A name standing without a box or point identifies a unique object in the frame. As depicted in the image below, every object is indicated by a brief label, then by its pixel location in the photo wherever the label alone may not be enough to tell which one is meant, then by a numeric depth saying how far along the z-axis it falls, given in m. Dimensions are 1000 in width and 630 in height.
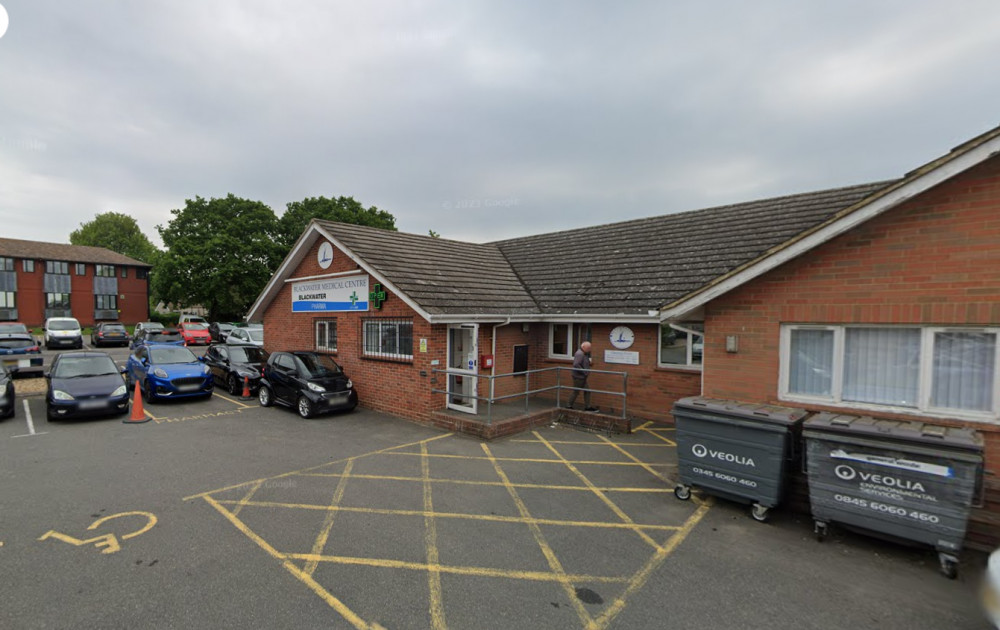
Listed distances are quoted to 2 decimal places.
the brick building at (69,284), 38.06
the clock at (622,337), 10.70
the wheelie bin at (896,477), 4.13
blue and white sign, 11.56
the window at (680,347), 9.75
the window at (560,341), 12.00
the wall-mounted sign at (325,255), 12.38
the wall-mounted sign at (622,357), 10.62
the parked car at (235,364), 12.95
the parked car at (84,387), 9.27
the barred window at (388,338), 10.48
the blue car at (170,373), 11.23
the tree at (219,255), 33.81
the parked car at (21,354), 14.34
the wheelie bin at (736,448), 5.17
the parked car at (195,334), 28.14
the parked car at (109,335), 26.73
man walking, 9.98
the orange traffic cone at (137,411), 9.69
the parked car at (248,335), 21.69
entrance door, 10.64
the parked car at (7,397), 9.43
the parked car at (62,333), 24.12
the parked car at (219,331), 29.60
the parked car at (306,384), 10.31
